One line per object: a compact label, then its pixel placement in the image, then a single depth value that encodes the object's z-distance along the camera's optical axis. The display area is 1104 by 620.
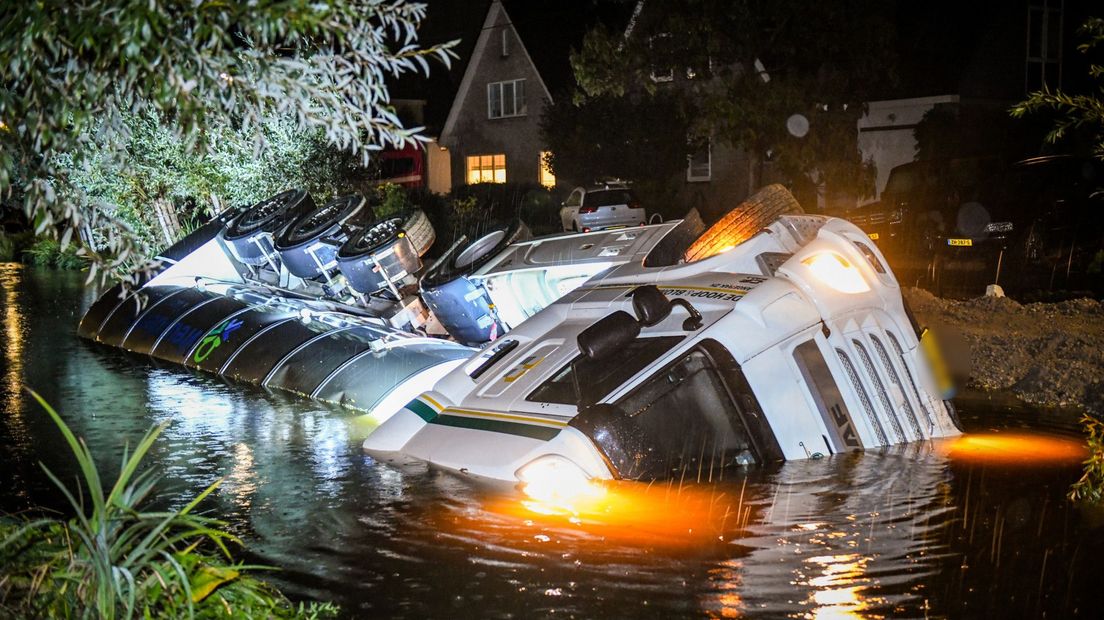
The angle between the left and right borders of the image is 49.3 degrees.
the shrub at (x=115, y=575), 4.99
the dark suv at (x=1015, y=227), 20.12
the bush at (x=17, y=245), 36.09
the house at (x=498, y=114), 45.03
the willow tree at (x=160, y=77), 4.94
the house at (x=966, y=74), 33.38
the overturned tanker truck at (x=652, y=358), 8.37
